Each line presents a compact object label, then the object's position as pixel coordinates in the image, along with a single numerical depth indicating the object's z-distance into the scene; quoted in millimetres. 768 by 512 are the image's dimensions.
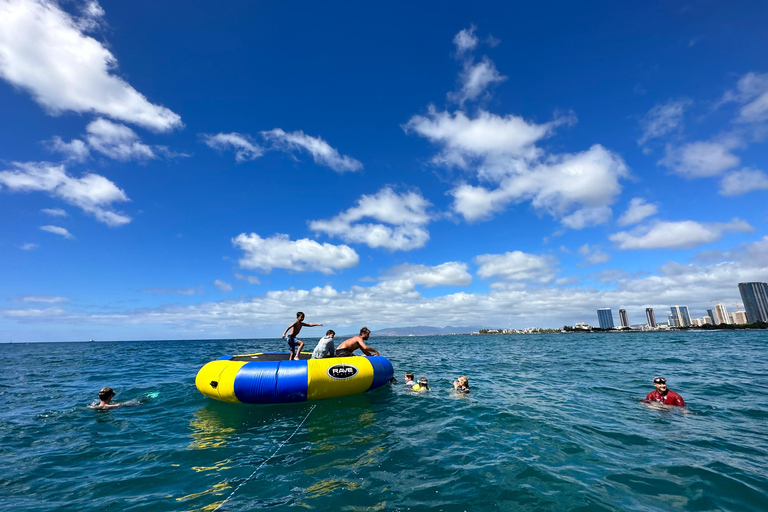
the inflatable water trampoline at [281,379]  9695
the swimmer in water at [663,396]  9539
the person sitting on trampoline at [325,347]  11422
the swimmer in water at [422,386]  12703
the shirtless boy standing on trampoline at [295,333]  11849
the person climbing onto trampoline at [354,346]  12166
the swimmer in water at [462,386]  12038
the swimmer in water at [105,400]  10258
